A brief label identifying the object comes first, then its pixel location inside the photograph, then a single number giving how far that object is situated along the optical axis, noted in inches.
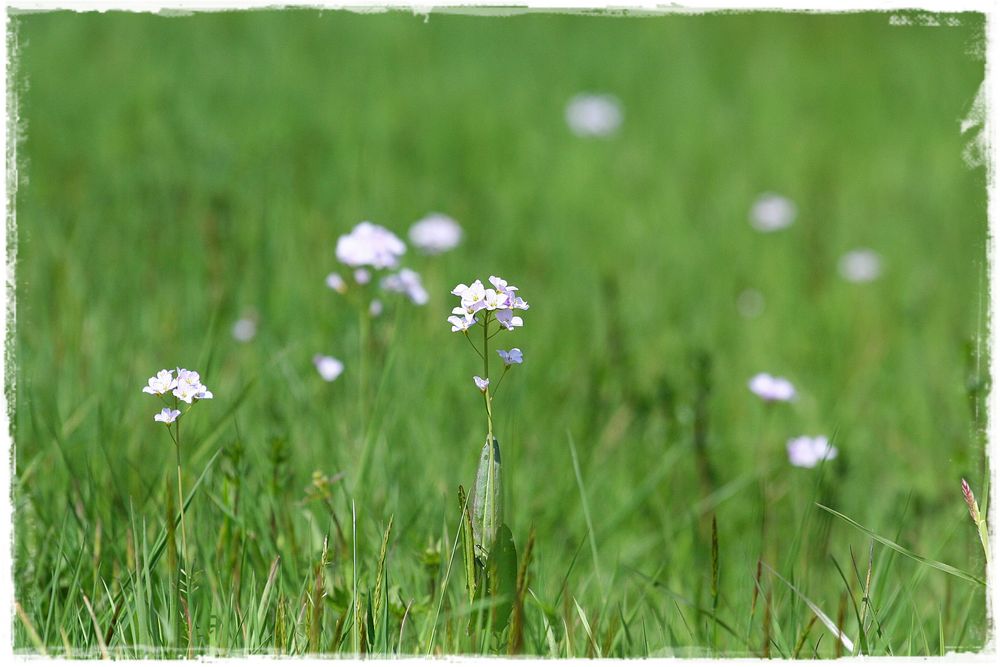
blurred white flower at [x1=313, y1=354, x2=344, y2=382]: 178.1
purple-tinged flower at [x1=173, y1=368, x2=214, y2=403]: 119.2
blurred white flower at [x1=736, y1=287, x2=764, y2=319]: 292.0
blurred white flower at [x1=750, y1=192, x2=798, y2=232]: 342.0
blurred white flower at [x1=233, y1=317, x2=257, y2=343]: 226.4
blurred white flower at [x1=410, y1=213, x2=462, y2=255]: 260.1
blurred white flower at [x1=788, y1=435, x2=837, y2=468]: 167.0
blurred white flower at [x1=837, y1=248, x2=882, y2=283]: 313.5
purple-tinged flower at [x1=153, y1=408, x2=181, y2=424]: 117.4
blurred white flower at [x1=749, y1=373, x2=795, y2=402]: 181.5
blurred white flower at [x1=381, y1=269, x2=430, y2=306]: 178.2
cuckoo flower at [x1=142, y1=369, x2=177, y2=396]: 117.8
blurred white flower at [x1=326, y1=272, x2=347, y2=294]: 173.0
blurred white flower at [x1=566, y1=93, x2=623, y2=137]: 414.0
